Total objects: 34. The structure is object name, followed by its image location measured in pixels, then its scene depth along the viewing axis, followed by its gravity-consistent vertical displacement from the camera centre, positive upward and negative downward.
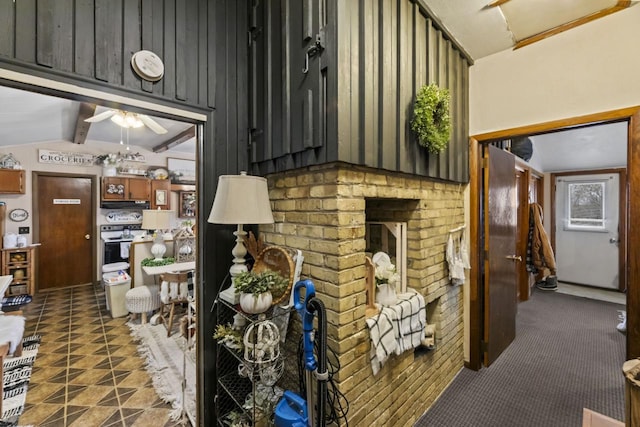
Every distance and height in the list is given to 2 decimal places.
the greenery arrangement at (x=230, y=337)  1.55 -0.70
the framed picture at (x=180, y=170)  5.96 +0.98
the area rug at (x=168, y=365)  2.10 -1.43
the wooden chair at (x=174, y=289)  3.35 -0.92
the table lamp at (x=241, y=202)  1.43 +0.06
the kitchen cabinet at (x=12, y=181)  4.17 +0.52
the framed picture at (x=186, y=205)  6.10 +0.20
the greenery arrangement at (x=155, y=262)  3.67 -0.65
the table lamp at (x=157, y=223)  3.96 -0.13
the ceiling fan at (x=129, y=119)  3.22 +1.14
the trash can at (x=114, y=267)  4.50 -0.87
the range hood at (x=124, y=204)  5.17 +0.20
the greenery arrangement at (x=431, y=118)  1.74 +0.62
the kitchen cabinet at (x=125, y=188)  5.11 +0.50
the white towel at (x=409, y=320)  1.69 -0.69
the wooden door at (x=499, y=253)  2.54 -0.40
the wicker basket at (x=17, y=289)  4.21 -1.15
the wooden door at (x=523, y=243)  4.21 -0.47
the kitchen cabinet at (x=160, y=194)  5.63 +0.43
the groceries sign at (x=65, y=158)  4.61 +0.99
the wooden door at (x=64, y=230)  4.71 -0.27
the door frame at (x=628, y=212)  1.77 +0.00
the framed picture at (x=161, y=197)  5.69 +0.36
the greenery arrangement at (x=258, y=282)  1.44 -0.37
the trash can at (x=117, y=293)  3.67 -1.06
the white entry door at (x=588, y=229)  4.65 -0.30
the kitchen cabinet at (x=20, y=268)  4.15 -0.82
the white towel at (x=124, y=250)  5.16 -0.67
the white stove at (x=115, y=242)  5.11 -0.52
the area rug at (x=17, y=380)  1.99 -1.42
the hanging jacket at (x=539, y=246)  4.21 -0.52
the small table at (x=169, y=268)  3.51 -0.70
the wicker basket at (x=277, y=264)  1.53 -0.30
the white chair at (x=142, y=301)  3.47 -1.10
